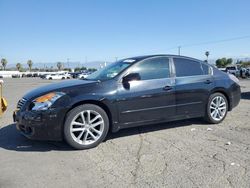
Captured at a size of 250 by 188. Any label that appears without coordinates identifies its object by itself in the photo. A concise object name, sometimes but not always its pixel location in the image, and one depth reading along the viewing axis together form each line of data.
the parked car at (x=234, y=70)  26.14
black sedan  3.19
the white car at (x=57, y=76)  39.41
